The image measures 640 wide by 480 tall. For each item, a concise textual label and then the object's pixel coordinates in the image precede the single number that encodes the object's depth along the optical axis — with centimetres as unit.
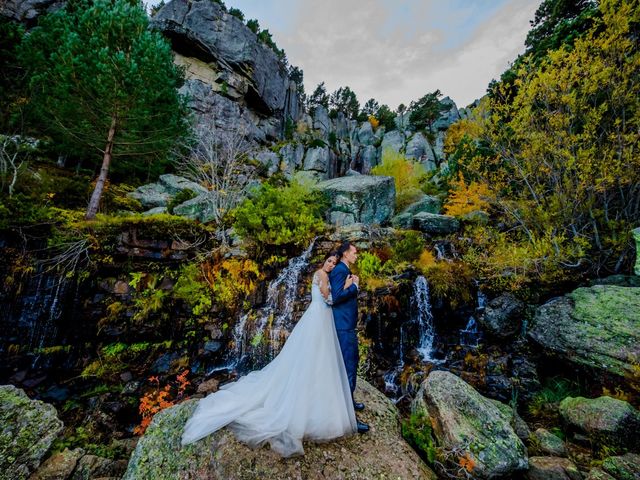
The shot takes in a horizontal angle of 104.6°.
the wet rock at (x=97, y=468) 371
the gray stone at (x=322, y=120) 4108
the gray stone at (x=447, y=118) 4162
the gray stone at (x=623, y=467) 320
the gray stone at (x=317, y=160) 3156
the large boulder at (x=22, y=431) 342
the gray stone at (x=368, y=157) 3875
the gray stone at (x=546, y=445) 384
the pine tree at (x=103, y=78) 805
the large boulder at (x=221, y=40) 2717
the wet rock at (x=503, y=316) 722
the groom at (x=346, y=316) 338
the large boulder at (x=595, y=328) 495
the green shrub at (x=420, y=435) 338
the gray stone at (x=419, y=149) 3691
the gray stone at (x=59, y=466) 351
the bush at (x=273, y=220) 882
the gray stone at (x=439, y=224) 1264
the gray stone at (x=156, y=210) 1220
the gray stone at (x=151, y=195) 1345
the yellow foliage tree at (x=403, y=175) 1908
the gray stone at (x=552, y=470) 329
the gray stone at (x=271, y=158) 2634
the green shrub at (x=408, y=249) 961
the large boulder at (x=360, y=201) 1421
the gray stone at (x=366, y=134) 4259
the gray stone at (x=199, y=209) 1154
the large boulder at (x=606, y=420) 375
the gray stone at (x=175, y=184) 1462
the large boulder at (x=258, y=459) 274
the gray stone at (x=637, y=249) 534
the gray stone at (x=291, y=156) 2942
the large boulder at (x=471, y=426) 323
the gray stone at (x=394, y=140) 3916
